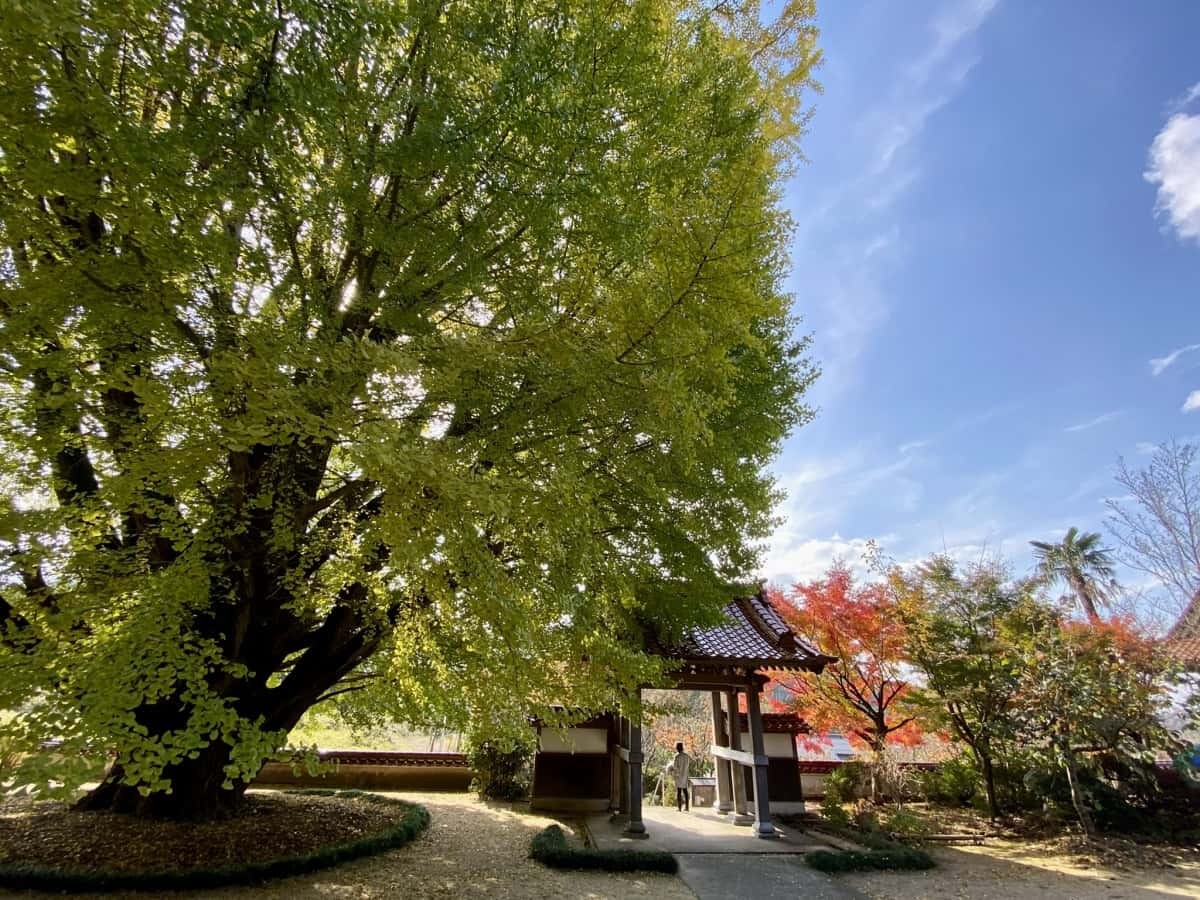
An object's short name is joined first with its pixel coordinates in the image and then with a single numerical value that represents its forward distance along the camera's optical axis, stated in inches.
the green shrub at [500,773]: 427.2
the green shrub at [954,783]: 426.6
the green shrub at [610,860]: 258.5
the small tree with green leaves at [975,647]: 359.9
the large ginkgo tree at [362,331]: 115.6
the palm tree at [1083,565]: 884.6
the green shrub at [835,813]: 355.6
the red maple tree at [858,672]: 416.5
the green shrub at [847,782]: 433.4
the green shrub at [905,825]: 332.2
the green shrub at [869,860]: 271.1
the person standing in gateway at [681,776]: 436.1
